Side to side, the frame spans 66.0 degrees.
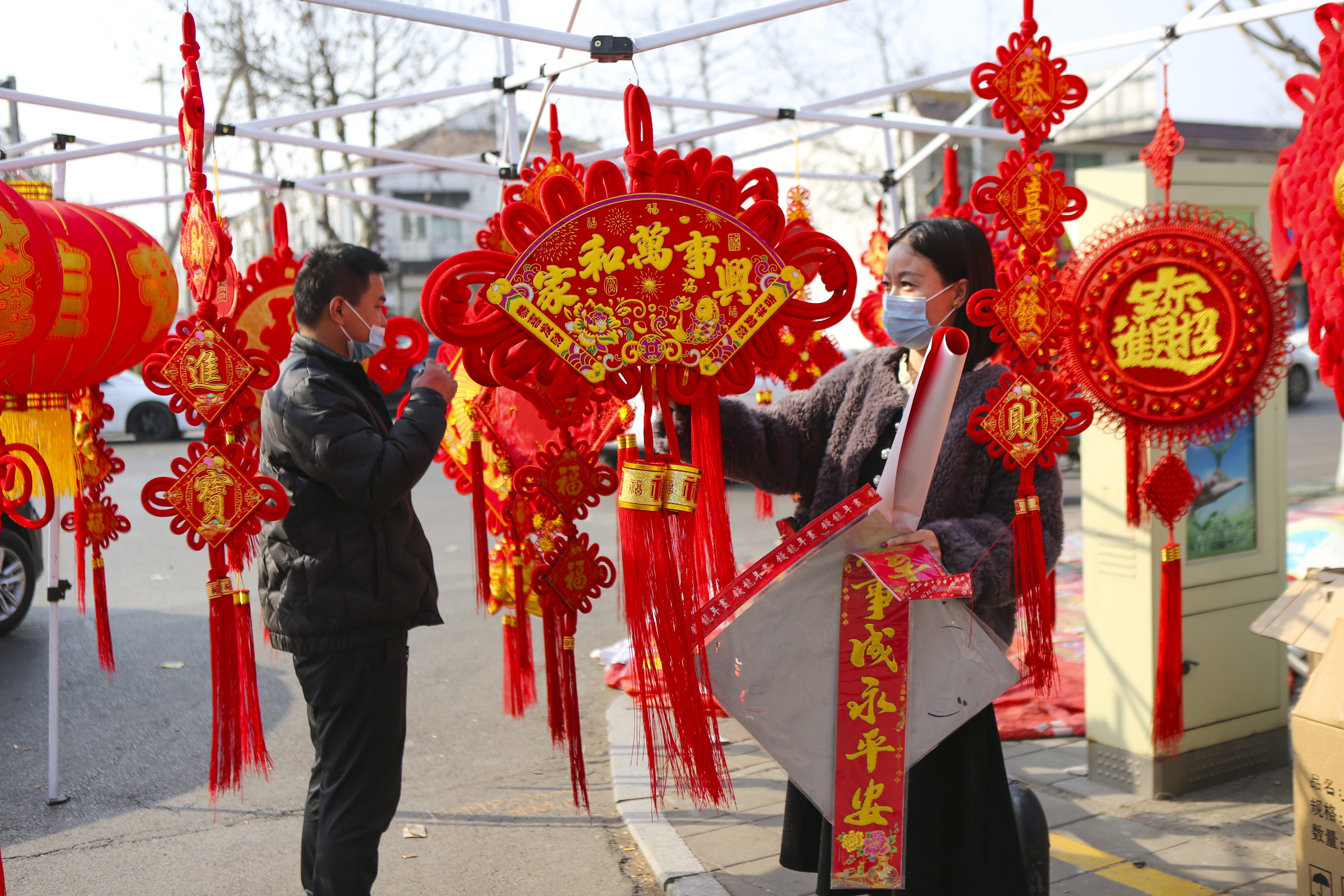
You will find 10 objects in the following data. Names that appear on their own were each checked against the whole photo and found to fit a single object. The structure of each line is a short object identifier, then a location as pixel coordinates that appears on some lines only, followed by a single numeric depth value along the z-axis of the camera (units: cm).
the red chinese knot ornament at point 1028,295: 220
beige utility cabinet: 339
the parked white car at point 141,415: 1508
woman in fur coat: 219
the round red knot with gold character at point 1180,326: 271
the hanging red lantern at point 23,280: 215
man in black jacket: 229
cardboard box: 229
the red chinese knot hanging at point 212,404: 203
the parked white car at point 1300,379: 1745
